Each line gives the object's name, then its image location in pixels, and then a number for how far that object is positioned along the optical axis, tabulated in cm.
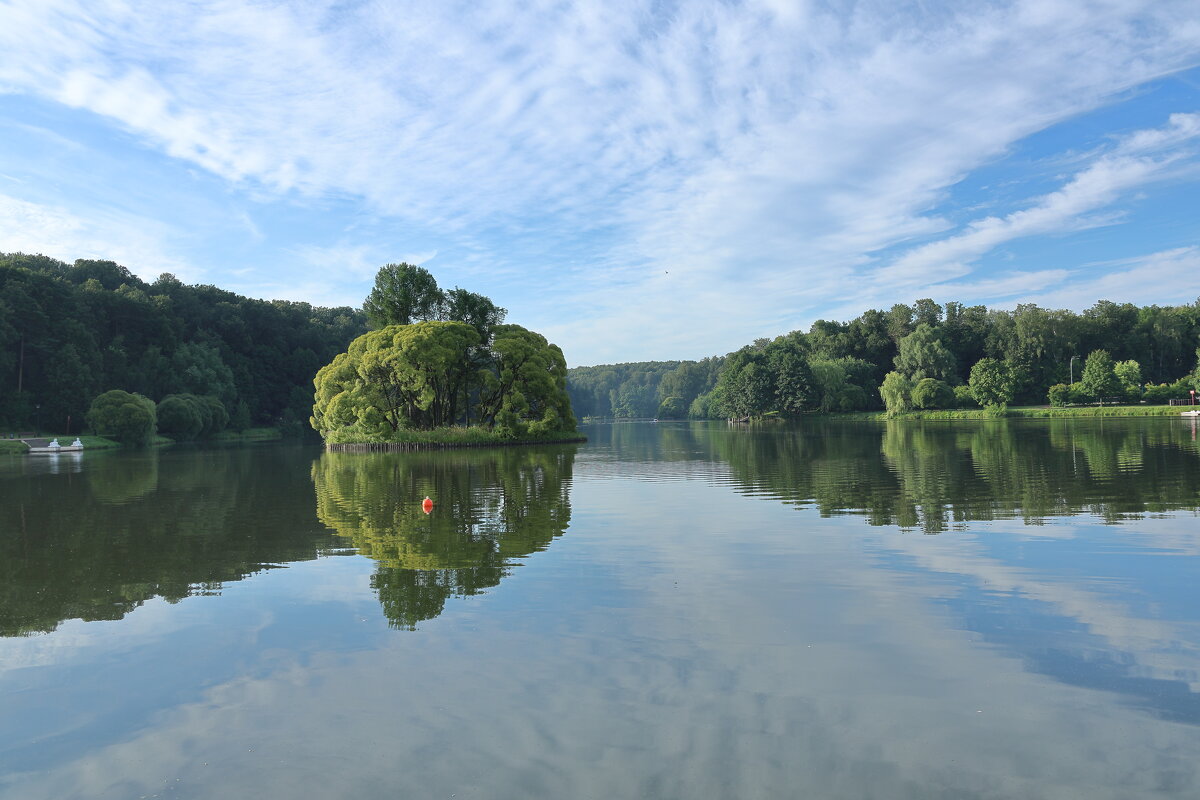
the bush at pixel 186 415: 8838
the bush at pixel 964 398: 11894
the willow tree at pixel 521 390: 6262
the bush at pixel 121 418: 7794
